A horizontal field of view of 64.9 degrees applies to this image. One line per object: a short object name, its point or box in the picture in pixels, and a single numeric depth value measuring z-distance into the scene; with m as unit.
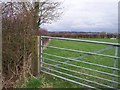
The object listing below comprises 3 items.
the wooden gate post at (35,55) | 2.94
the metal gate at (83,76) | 2.17
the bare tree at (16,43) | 2.88
